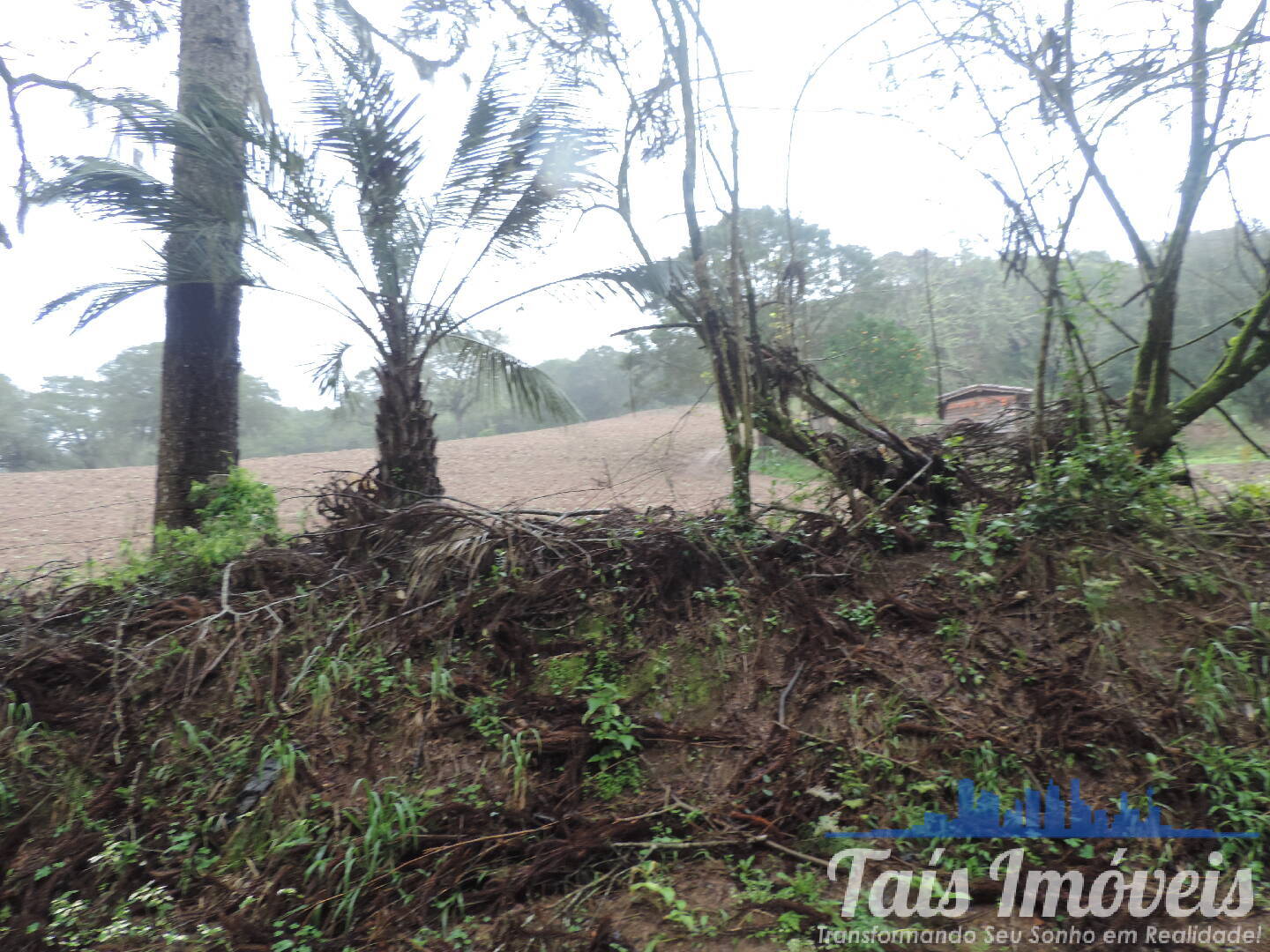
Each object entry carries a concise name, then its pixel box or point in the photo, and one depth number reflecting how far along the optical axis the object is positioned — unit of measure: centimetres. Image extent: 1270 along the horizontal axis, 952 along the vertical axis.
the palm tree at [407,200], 585
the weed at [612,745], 369
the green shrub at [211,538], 535
